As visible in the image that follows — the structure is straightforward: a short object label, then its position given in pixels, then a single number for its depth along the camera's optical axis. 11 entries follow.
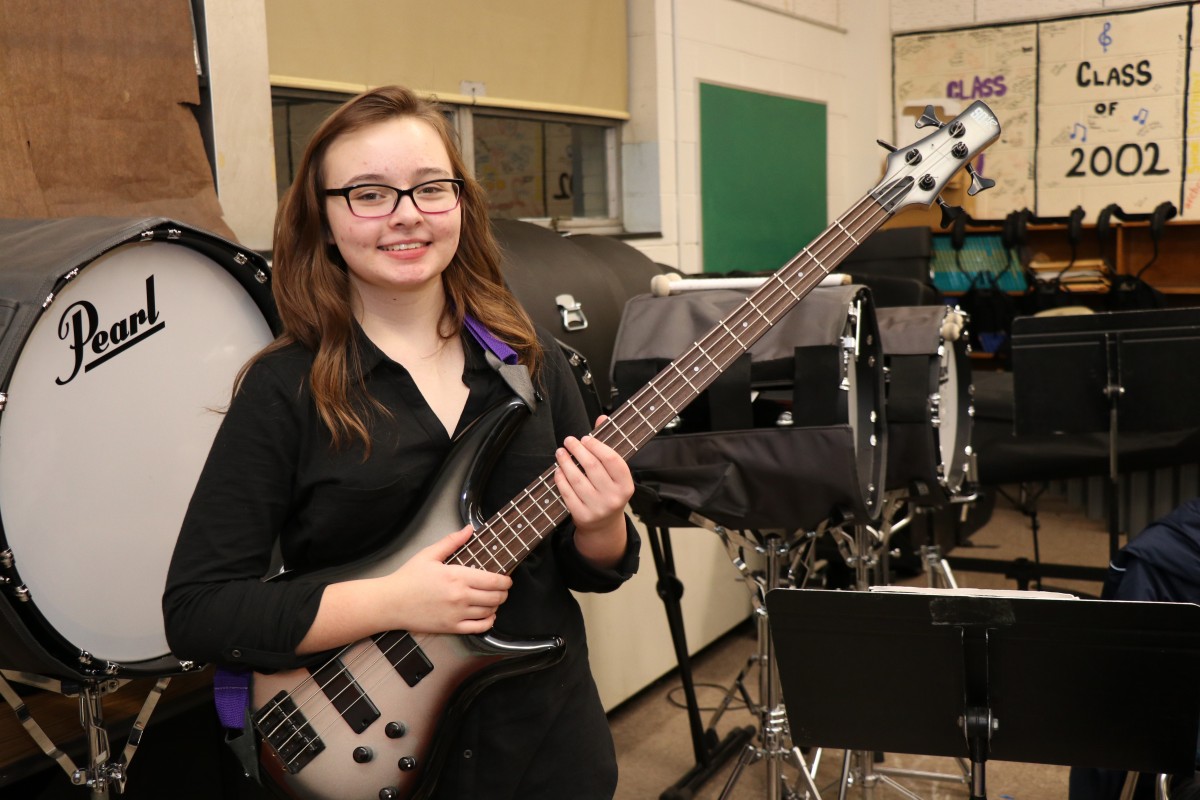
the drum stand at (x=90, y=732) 1.66
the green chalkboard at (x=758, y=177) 4.34
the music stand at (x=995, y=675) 1.66
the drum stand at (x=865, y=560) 2.66
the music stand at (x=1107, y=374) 3.29
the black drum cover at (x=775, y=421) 2.11
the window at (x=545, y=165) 3.54
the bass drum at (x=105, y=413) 1.47
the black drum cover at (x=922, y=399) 2.53
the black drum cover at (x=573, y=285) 2.50
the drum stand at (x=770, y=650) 2.46
